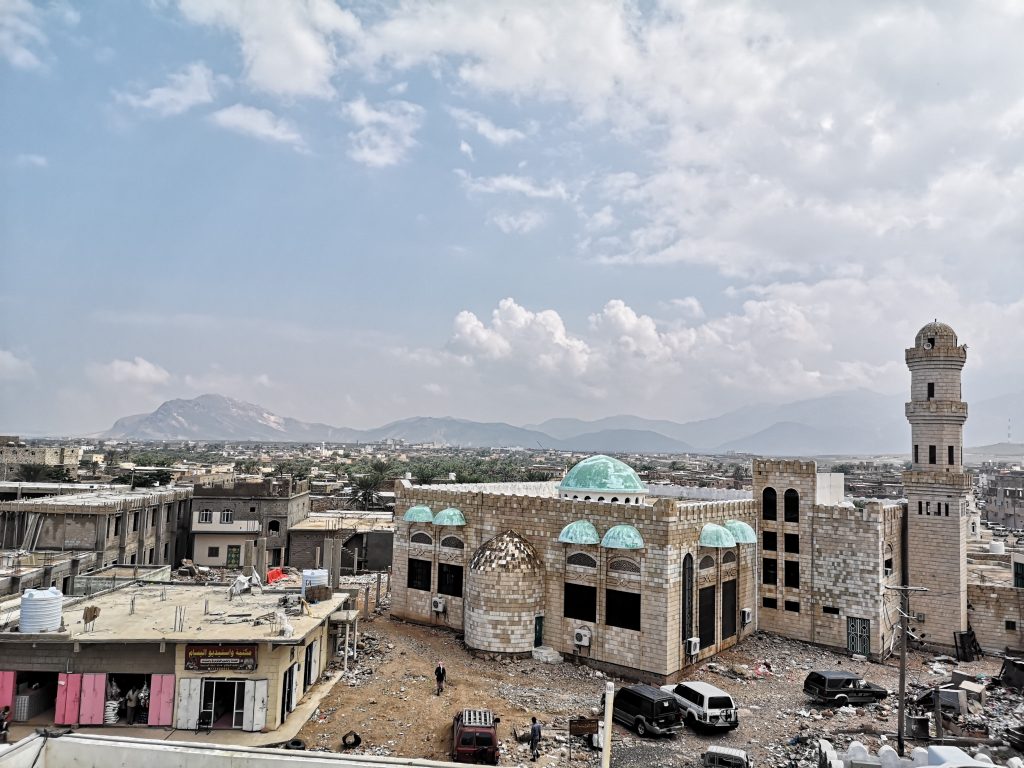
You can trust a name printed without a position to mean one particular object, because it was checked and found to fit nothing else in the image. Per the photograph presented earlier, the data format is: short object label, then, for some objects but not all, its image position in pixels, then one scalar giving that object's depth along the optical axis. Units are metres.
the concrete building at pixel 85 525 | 41.50
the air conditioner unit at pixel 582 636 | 30.33
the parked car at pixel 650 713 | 23.17
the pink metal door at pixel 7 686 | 20.53
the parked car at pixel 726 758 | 20.44
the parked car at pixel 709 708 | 23.66
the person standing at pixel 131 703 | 20.98
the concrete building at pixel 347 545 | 53.34
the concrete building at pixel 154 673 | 20.64
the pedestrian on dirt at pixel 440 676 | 26.44
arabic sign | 21.00
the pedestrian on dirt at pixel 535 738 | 21.20
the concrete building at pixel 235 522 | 52.69
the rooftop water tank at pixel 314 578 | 28.06
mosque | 29.55
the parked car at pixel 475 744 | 20.20
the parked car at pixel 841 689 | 26.38
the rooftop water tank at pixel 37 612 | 20.75
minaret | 34.28
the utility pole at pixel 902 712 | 21.69
